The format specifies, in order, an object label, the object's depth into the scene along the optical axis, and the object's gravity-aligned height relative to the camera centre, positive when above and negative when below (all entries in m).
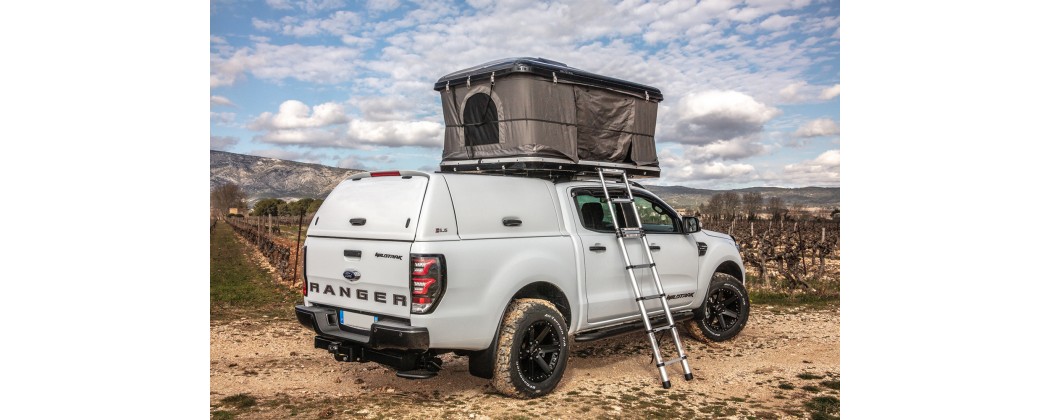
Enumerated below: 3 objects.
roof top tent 6.57 +0.97
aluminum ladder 6.37 -0.56
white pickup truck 5.14 -0.51
